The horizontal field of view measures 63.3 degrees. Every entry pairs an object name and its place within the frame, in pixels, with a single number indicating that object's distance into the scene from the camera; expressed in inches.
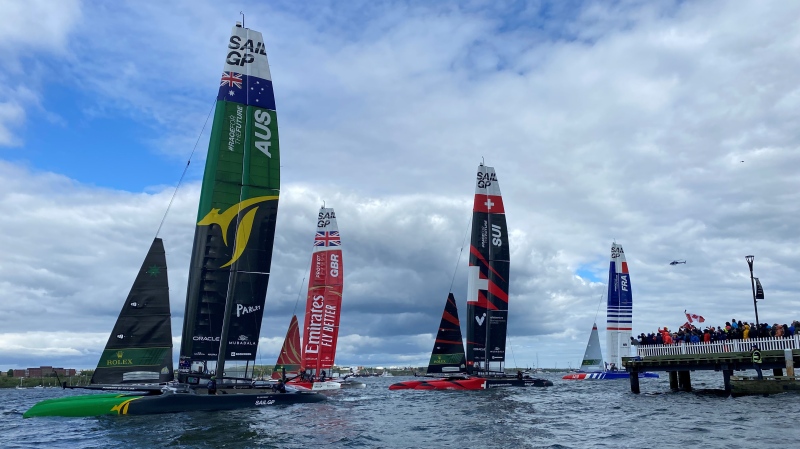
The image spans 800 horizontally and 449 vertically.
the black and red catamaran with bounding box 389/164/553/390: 2100.1
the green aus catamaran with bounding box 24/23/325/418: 1184.8
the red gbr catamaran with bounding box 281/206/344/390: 2118.6
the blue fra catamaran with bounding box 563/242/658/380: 2974.9
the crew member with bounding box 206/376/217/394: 1194.0
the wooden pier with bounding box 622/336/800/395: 1431.5
